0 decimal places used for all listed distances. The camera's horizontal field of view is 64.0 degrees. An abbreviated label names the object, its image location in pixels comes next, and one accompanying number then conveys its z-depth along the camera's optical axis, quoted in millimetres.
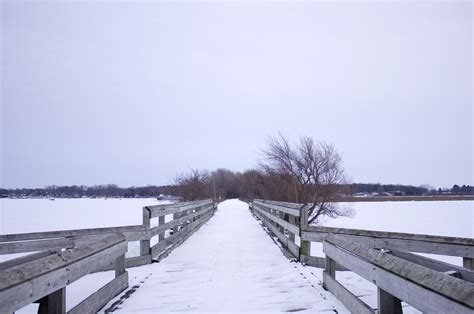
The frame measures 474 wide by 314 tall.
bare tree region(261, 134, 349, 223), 21469
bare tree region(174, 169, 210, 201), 28094
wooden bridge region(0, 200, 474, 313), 2291
